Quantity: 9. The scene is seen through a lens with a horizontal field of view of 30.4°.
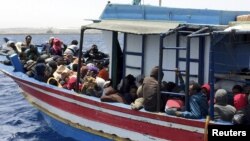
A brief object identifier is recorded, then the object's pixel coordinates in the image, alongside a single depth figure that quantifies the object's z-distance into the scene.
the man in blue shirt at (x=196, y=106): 7.82
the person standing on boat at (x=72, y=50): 15.09
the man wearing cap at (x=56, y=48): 15.66
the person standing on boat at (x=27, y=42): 16.28
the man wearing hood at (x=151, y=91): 8.58
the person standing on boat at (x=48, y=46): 15.91
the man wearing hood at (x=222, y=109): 7.63
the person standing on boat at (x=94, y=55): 14.60
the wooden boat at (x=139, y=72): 8.13
